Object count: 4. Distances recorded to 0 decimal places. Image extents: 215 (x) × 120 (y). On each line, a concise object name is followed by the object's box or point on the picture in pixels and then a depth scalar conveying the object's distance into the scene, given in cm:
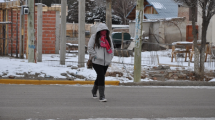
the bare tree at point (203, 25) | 1337
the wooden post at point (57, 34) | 2348
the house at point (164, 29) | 2919
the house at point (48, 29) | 2250
